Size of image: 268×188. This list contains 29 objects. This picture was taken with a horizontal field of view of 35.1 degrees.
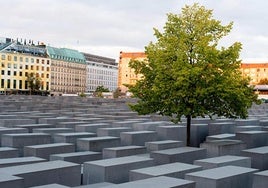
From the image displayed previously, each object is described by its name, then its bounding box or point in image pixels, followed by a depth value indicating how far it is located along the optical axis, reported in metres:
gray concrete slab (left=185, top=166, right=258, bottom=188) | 9.54
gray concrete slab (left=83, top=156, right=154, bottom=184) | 10.97
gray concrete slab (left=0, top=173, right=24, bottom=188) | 8.88
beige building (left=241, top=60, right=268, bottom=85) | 161.88
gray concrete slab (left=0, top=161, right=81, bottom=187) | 10.09
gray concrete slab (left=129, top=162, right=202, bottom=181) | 10.20
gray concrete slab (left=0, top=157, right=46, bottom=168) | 11.35
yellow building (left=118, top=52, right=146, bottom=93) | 155.25
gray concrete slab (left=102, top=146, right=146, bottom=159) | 13.70
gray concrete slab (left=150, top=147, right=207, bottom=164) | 13.19
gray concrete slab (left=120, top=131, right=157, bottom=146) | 16.55
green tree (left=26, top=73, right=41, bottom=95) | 110.62
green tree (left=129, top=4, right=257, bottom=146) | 15.45
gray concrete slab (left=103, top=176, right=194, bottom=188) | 8.68
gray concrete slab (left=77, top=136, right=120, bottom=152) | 15.05
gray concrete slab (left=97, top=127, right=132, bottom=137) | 17.55
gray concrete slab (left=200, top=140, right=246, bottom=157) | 15.17
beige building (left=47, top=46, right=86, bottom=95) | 132.25
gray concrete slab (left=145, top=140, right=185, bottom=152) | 15.04
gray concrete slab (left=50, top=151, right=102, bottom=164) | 12.87
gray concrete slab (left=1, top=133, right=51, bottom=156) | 15.12
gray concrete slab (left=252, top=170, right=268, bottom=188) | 9.92
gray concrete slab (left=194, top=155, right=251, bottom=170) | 11.85
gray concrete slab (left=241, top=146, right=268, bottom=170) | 13.81
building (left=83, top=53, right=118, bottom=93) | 157.00
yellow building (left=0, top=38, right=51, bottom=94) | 108.56
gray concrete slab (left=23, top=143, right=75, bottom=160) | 13.55
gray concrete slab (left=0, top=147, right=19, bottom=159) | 13.09
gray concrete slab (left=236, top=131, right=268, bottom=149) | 17.11
